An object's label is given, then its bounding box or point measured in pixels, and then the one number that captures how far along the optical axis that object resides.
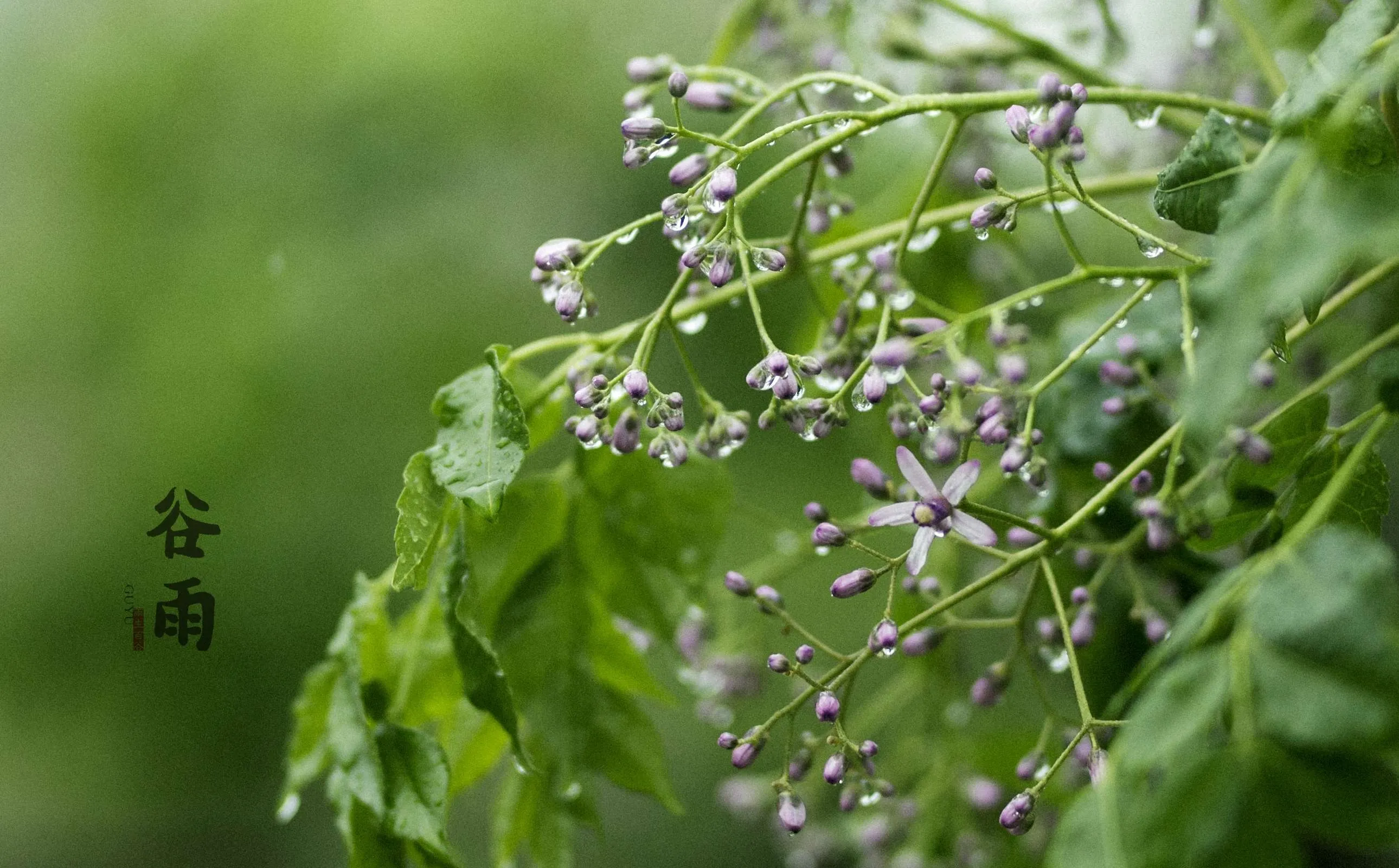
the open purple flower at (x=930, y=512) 0.55
